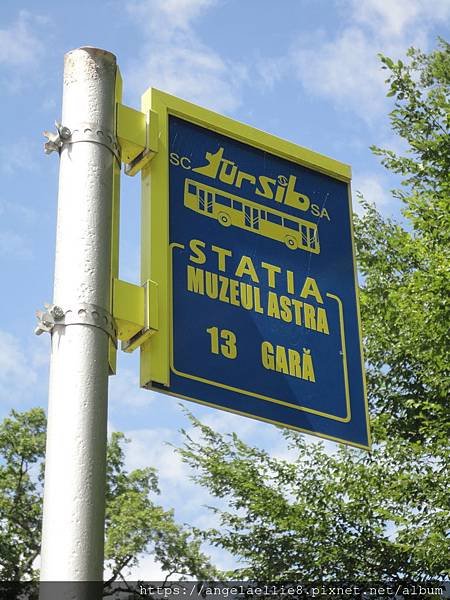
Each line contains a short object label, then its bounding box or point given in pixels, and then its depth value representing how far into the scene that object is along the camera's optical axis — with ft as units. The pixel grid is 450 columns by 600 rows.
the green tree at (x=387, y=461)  53.78
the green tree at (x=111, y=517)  107.24
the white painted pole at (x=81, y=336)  11.07
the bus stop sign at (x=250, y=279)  14.38
